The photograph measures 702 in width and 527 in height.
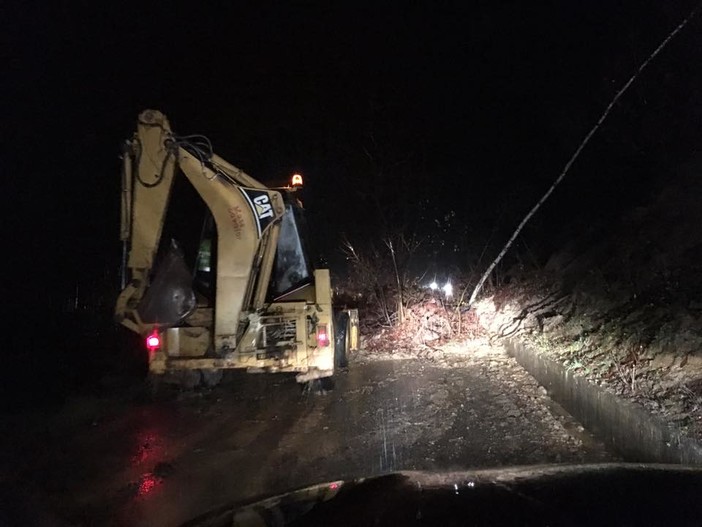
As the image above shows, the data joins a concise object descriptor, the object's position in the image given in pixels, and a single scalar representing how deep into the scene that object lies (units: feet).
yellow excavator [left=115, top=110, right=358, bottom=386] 26.50
